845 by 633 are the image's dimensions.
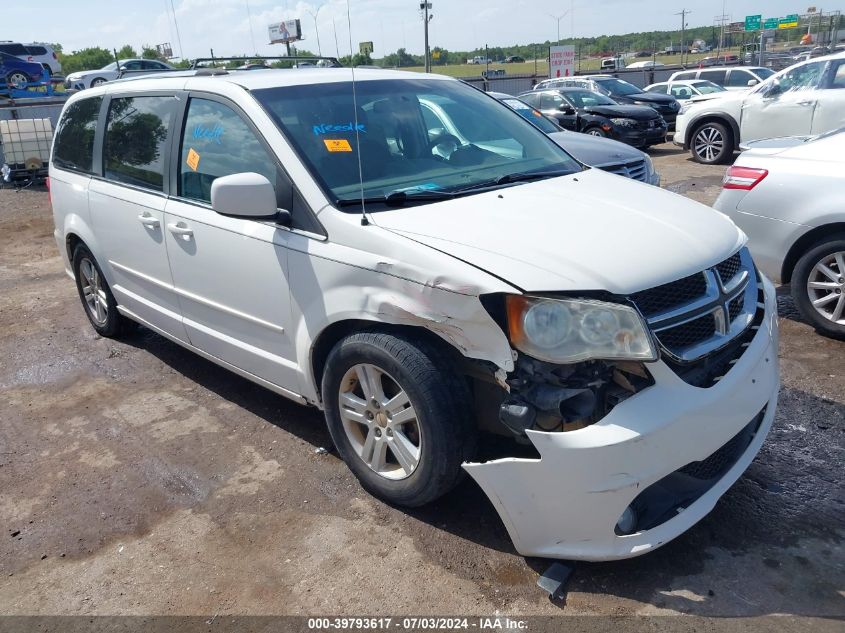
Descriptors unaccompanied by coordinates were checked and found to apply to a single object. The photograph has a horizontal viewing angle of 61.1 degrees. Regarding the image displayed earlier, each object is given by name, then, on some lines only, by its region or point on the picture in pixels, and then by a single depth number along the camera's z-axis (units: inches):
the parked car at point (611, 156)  304.3
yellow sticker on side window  154.7
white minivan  100.3
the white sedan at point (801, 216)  184.4
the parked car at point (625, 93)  716.0
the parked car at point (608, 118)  589.6
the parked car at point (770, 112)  430.3
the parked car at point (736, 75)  770.8
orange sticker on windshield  135.1
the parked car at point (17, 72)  1130.0
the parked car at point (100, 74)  1111.6
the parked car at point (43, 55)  1235.9
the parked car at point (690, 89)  751.7
